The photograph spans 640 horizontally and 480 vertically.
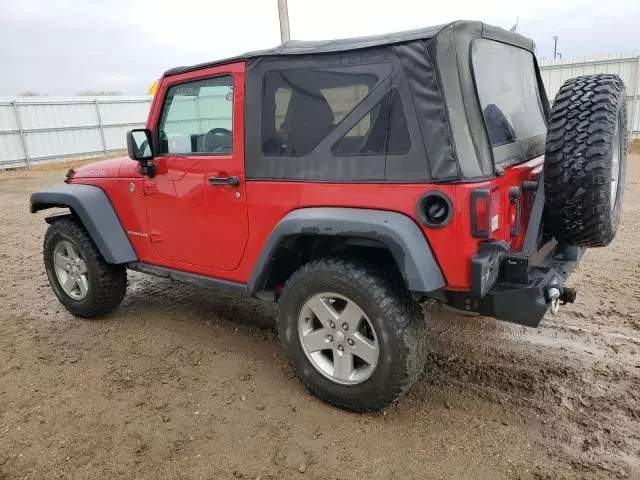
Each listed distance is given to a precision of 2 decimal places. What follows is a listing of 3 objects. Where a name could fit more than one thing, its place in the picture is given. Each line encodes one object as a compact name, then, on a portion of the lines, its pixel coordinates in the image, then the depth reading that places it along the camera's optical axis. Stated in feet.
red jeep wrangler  7.76
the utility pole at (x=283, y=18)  29.68
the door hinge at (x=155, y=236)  12.09
